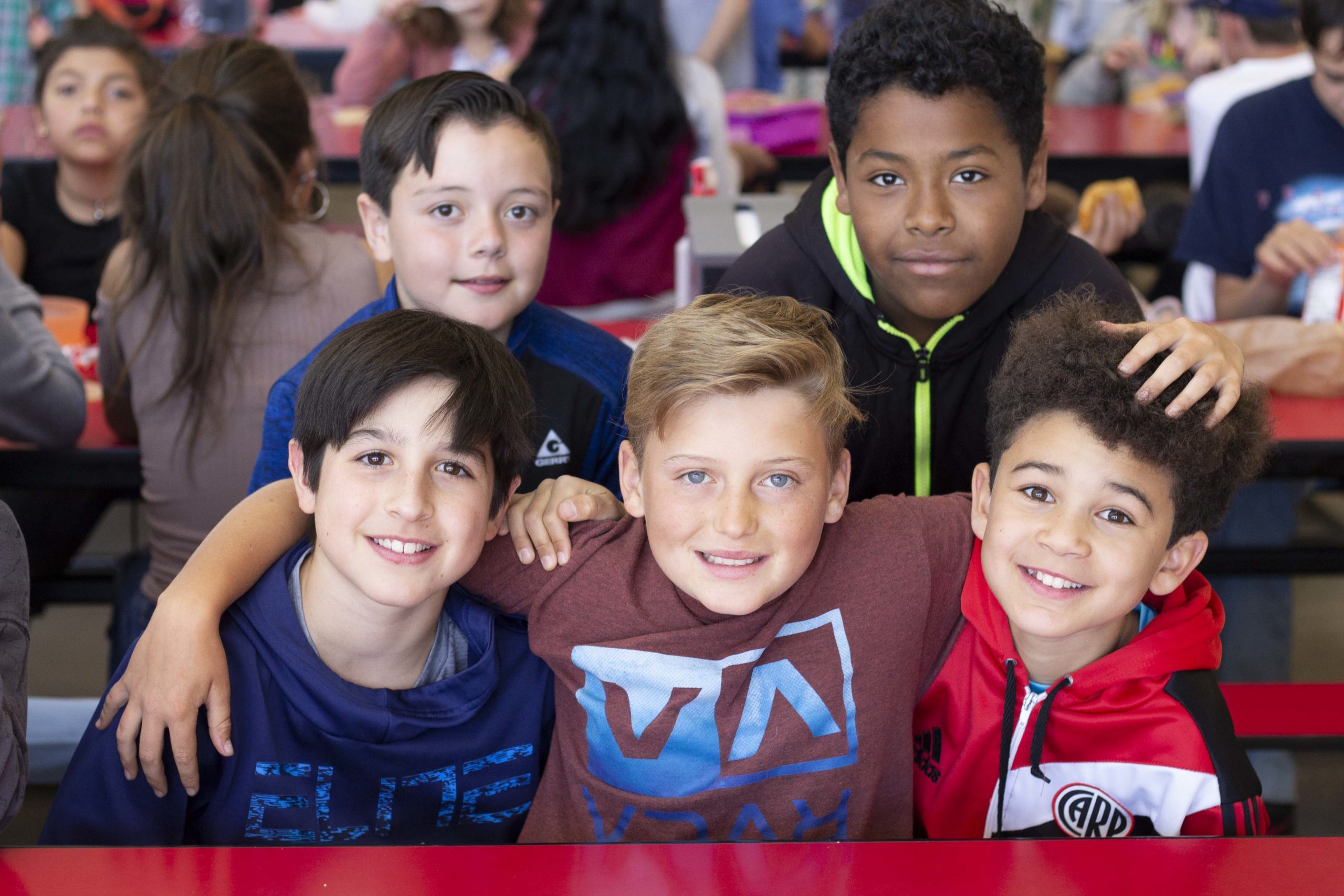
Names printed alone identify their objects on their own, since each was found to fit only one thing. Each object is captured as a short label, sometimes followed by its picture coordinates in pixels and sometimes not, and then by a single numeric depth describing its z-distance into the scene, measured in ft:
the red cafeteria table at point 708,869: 6.23
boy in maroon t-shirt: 6.98
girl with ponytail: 8.27
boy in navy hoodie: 6.90
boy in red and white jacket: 6.95
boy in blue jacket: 7.63
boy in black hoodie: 7.43
